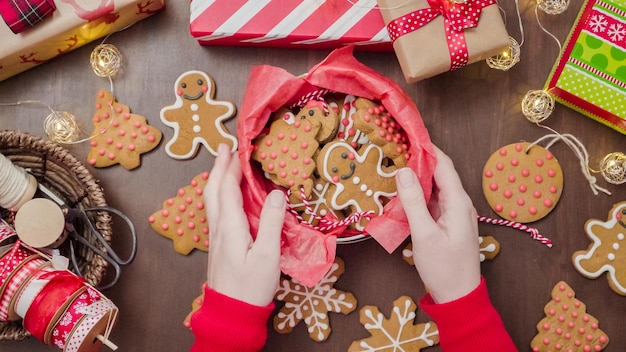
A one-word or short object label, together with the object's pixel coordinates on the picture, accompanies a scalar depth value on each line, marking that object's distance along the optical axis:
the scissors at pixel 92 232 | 1.07
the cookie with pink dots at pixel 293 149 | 1.03
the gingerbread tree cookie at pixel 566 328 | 1.17
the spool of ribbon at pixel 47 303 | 1.00
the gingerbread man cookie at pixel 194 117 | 1.17
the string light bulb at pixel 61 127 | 1.16
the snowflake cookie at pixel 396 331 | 1.17
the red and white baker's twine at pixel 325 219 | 1.03
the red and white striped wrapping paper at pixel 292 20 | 1.12
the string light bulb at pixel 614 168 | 1.17
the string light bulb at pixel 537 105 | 1.16
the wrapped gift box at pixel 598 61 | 1.11
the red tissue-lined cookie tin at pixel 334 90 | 1.03
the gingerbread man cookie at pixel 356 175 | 1.04
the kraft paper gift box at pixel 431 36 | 1.06
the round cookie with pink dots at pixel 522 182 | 1.17
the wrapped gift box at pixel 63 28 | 1.08
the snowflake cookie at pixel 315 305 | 1.16
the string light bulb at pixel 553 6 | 1.17
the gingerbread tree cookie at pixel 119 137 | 1.17
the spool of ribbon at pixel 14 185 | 1.03
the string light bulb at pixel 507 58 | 1.16
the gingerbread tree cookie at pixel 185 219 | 1.17
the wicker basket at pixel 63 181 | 1.08
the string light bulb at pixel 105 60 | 1.16
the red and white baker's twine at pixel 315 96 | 1.07
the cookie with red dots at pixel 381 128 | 1.03
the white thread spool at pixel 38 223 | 1.02
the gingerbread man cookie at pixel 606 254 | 1.17
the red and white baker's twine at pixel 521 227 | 1.16
